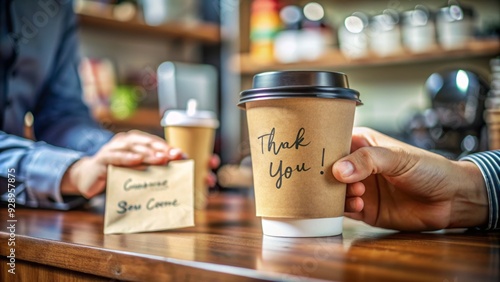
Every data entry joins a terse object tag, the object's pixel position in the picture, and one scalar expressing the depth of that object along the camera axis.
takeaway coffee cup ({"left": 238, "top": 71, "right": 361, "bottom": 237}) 0.71
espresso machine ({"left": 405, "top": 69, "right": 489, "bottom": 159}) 1.91
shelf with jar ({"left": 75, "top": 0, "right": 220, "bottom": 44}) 2.75
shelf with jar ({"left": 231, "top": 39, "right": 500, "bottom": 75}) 2.46
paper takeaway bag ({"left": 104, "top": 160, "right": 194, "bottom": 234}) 0.86
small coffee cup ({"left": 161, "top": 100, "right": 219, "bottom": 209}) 1.22
